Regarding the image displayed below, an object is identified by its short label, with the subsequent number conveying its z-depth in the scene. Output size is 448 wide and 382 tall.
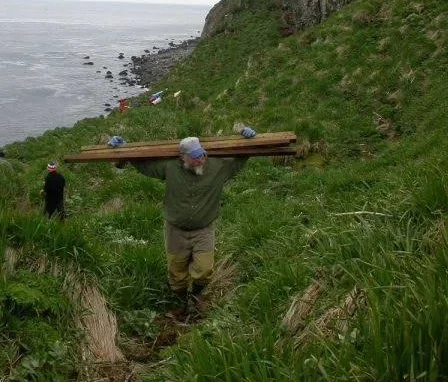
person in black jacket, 12.12
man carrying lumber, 6.46
